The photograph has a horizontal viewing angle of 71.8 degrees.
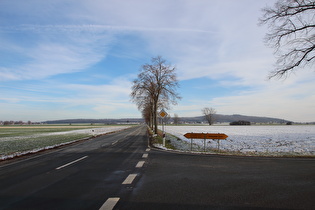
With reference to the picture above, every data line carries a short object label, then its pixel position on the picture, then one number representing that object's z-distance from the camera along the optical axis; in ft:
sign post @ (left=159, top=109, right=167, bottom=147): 59.78
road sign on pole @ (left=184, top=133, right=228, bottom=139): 47.26
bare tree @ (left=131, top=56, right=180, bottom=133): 107.34
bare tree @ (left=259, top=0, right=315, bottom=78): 45.90
